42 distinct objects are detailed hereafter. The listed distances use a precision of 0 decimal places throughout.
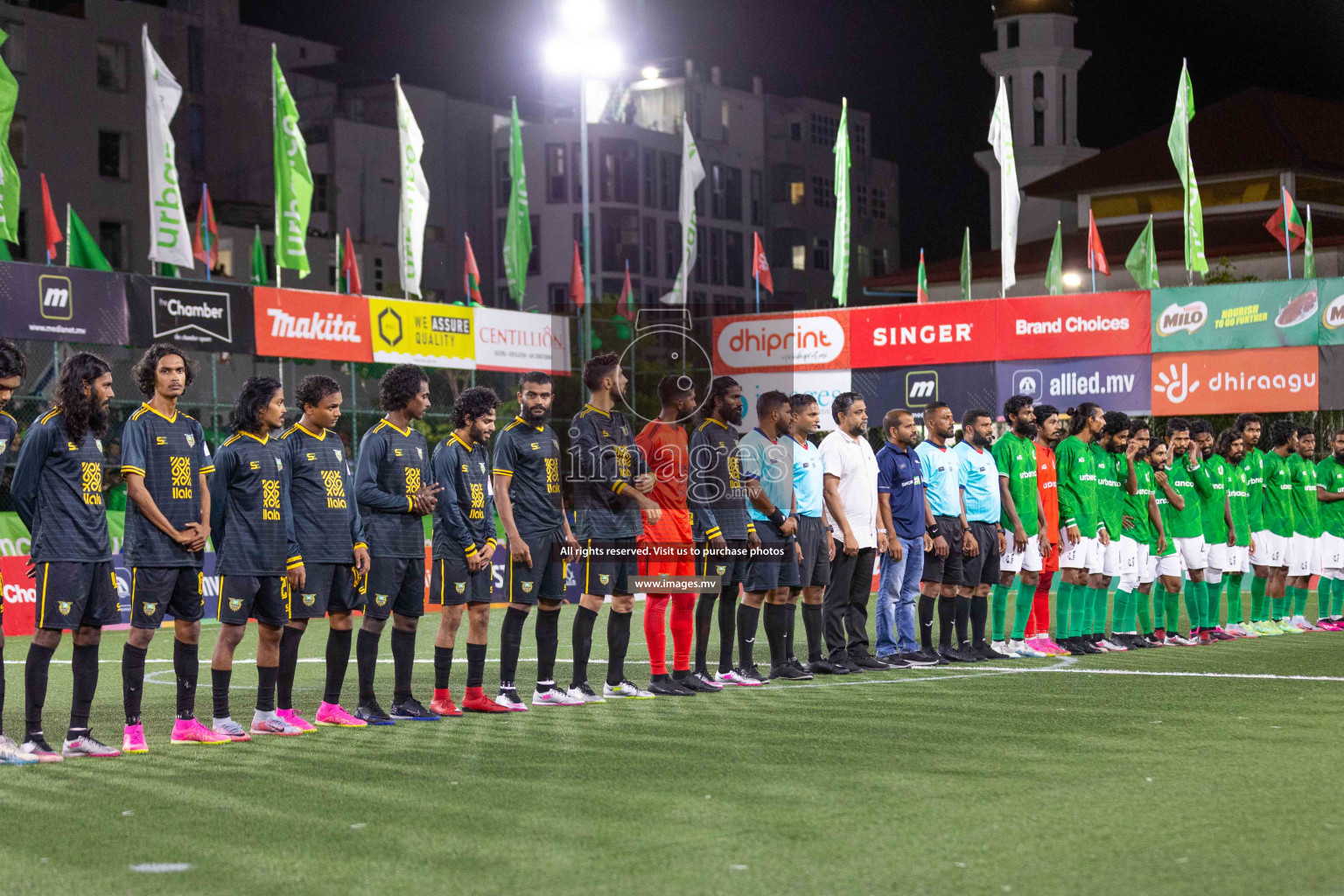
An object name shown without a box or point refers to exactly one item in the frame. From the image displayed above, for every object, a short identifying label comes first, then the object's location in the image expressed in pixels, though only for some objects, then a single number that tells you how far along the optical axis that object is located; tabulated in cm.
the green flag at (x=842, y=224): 3192
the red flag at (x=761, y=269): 3334
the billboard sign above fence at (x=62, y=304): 1988
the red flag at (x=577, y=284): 3498
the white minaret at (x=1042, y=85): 6222
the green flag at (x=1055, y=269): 3641
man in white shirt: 1248
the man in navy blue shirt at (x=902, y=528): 1292
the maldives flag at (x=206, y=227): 3092
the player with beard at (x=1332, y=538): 1662
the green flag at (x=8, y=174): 2103
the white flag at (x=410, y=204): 2788
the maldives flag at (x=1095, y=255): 3272
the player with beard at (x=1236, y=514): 1582
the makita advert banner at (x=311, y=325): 2250
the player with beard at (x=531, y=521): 1003
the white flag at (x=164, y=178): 2453
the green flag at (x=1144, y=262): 3216
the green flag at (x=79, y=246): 2644
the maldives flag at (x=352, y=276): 3136
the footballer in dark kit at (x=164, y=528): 859
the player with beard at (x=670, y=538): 1061
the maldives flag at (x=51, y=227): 2901
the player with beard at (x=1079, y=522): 1369
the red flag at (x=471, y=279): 3334
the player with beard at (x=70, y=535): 828
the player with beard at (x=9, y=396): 813
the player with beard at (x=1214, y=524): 1510
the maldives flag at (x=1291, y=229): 3181
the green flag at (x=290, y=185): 2578
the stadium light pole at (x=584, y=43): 2708
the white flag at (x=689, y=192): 3086
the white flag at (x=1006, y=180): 3045
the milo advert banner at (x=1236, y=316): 2306
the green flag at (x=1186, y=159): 2839
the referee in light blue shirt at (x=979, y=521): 1324
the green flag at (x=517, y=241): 3096
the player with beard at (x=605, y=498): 1031
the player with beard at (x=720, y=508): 1091
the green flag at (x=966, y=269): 3959
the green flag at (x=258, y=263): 3656
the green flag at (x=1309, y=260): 3388
